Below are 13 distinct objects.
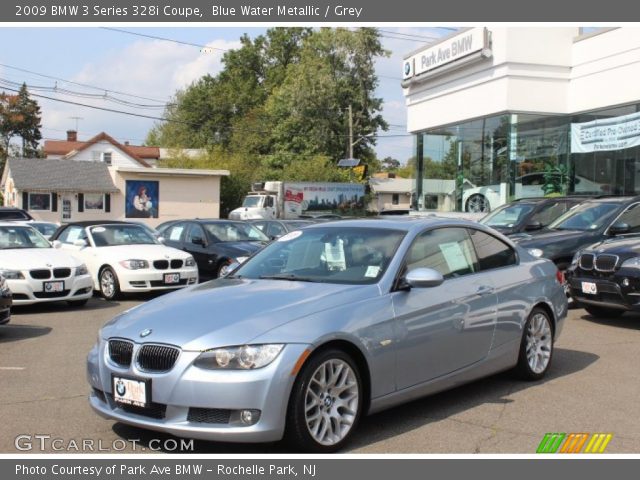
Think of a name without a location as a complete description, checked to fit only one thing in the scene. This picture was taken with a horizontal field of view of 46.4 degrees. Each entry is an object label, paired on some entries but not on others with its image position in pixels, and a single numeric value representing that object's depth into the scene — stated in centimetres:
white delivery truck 4017
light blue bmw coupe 459
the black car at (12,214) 2055
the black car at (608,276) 974
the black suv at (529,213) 1479
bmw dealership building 2109
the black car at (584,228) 1228
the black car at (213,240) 1573
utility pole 5492
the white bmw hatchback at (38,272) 1174
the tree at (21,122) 8169
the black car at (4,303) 927
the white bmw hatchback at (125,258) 1363
